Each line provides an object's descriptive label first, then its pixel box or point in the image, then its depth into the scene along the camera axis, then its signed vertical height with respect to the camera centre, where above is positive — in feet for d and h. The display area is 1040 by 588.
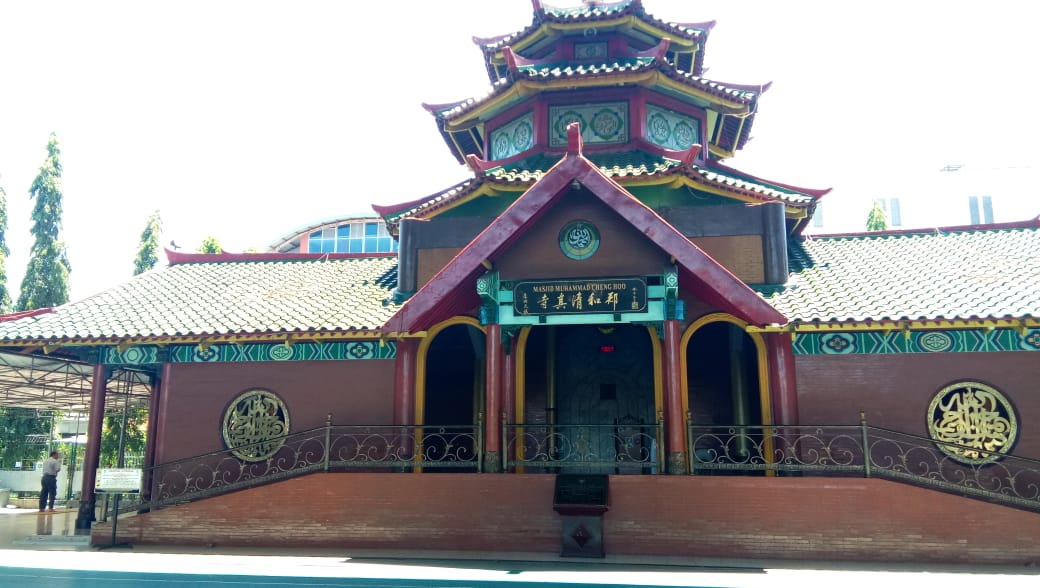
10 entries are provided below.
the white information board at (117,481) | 41.35 -3.61
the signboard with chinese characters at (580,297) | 40.42 +6.12
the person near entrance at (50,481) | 63.87 -5.61
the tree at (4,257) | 120.57 +25.28
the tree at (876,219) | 105.14 +26.25
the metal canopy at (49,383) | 55.88 +2.71
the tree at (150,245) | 131.03 +29.22
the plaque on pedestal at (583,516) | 36.99 -5.07
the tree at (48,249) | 123.75 +27.24
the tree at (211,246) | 102.74 +22.59
